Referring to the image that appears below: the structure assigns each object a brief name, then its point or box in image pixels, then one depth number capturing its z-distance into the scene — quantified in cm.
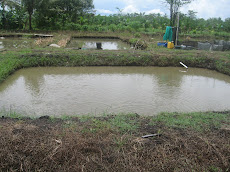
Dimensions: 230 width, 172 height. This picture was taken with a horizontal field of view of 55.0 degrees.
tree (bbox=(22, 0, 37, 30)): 1798
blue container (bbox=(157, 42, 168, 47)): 1229
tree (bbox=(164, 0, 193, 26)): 1914
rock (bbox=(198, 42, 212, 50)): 1184
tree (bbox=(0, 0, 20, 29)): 1792
